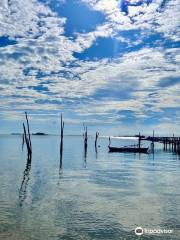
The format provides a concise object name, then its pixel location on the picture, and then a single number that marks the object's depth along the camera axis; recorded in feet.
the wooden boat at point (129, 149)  165.57
